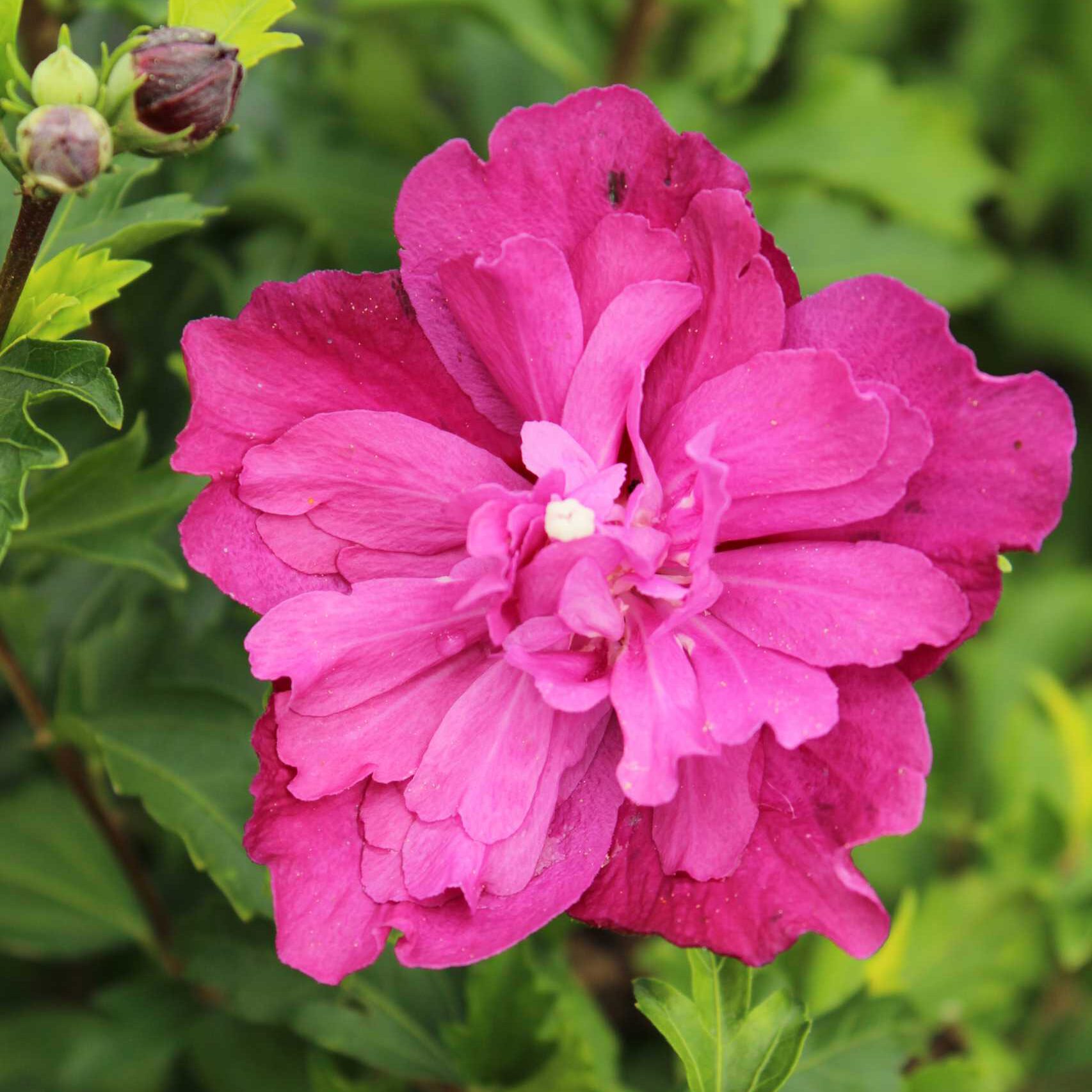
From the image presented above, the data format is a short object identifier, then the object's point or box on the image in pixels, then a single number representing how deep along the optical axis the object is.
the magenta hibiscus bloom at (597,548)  0.33
